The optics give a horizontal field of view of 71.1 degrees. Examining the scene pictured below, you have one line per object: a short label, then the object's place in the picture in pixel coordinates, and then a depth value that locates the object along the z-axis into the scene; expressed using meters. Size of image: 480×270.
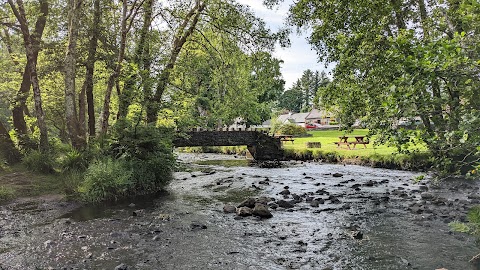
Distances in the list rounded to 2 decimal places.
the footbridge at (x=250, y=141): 30.95
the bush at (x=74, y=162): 14.98
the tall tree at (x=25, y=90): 16.98
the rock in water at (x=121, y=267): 6.85
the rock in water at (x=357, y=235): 8.77
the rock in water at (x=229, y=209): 12.03
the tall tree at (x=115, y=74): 15.67
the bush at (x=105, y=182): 12.98
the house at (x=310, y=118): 93.38
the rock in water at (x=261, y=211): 11.28
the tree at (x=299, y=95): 123.06
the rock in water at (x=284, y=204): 12.66
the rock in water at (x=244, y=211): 11.45
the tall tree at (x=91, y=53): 17.91
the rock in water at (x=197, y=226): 9.91
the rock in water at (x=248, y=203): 12.55
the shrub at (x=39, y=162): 15.62
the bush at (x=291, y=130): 55.34
